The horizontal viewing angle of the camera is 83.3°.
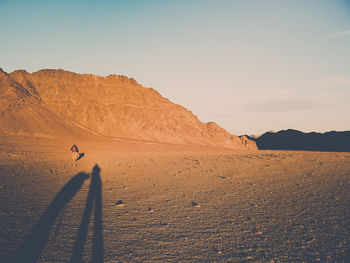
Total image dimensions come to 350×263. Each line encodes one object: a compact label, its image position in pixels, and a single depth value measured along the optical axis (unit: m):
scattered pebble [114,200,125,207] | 6.74
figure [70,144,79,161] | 17.08
